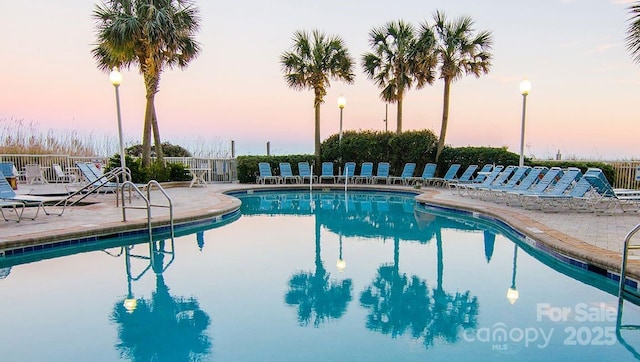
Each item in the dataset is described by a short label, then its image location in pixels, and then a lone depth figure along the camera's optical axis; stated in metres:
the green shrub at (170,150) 21.53
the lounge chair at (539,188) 8.41
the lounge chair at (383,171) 15.04
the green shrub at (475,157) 13.62
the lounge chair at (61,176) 12.99
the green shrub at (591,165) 11.68
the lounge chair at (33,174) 12.73
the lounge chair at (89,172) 9.16
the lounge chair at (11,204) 6.14
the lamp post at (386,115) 24.50
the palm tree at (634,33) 7.64
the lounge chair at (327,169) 15.72
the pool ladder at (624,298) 3.11
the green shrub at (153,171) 12.28
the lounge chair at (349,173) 15.52
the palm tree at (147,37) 11.83
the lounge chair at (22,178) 13.81
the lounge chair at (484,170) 12.48
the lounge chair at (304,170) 15.46
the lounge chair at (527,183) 8.98
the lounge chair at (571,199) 7.85
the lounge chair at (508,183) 9.55
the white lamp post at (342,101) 14.99
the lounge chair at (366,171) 15.19
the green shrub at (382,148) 15.06
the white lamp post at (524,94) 9.66
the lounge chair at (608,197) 7.82
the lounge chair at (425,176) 14.12
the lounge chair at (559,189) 8.01
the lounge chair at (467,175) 12.52
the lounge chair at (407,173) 14.59
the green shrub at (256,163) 15.68
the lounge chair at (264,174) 15.47
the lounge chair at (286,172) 15.33
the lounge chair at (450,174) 13.57
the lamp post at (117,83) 9.59
